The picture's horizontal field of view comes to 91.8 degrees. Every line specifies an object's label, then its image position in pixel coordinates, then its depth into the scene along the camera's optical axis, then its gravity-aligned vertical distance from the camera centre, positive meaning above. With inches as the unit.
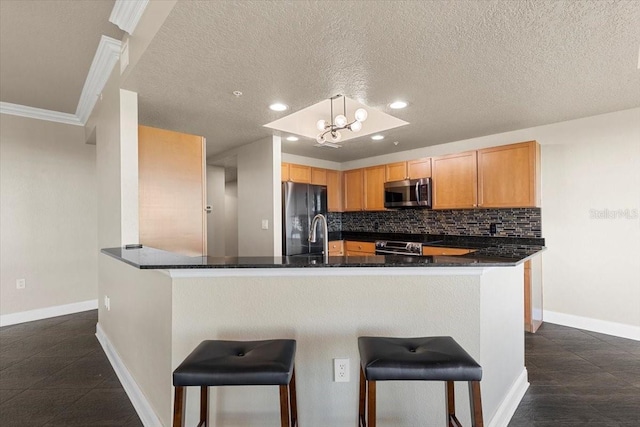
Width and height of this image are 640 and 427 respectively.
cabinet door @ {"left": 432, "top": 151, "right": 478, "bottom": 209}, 153.5 +17.2
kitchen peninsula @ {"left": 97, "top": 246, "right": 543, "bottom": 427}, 61.9 -20.7
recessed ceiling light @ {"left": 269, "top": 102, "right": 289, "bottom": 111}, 105.9 +38.3
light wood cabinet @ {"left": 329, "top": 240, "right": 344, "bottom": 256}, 203.5 -21.0
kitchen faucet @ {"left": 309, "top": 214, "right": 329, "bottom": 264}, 76.8 -4.3
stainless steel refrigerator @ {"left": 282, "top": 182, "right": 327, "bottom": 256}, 153.8 +0.5
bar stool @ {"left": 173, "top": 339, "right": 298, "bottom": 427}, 45.1 -22.7
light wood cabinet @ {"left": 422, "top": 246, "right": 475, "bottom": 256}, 152.1 -18.1
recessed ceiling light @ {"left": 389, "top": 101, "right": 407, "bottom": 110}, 106.5 +38.6
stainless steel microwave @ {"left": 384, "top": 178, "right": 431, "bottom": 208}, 168.4 +12.3
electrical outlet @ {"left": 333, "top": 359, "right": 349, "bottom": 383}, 63.2 -31.6
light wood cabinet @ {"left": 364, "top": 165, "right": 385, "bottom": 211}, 192.2 +17.3
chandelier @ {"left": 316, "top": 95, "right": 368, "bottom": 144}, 108.8 +33.5
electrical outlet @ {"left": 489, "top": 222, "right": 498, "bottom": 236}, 156.0 -7.1
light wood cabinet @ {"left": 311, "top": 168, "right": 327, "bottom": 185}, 198.7 +25.9
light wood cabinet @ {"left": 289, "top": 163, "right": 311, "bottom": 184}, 185.9 +26.3
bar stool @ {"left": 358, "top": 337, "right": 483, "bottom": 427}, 45.9 -22.7
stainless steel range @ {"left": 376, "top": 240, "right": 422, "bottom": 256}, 167.9 -18.5
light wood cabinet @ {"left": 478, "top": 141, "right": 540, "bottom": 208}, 134.5 +17.5
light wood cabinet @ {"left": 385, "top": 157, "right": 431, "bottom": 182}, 171.1 +26.1
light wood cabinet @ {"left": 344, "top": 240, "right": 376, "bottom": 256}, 190.5 -20.6
